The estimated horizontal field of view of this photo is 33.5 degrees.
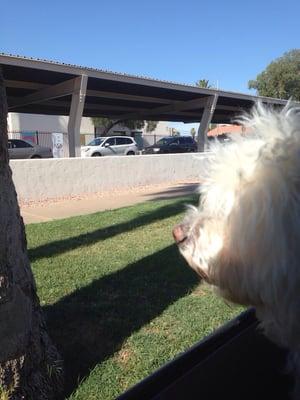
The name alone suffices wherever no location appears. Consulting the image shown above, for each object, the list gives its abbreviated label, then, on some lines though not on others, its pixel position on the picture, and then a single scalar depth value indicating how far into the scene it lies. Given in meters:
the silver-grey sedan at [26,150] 29.92
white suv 33.03
